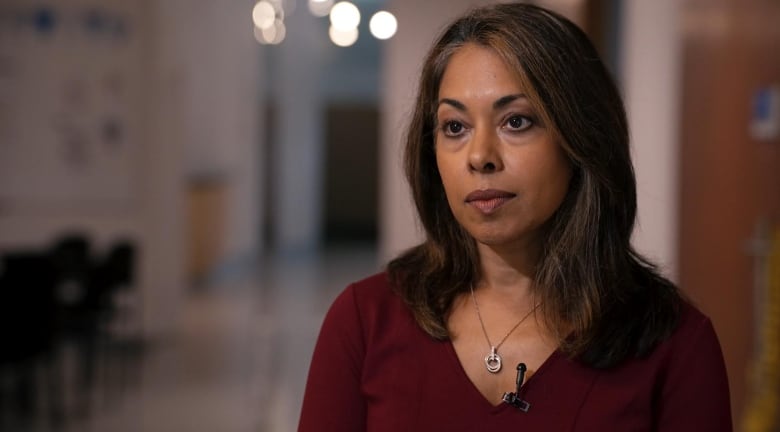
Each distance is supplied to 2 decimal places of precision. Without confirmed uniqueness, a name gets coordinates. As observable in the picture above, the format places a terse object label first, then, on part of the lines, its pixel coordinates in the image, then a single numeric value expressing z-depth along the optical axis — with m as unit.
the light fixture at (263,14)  11.14
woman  1.56
